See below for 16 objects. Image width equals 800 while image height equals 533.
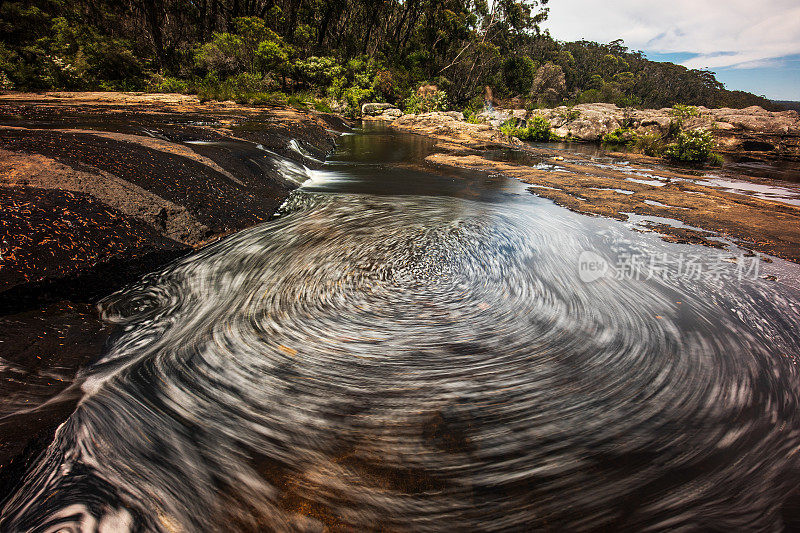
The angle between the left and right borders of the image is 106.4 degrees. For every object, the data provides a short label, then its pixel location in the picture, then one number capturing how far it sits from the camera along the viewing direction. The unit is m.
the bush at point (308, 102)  18.25
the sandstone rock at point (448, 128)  17.13
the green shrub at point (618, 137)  20.78
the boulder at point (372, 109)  26.13
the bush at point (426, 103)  28.55
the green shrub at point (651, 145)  15.02
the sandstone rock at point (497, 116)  25.16
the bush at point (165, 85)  17.76
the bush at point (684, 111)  15.45
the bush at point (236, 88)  15.36
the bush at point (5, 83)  12.96
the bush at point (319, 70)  24.39
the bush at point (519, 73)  42.03
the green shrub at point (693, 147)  13.22
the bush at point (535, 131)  20.64
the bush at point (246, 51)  20.86
